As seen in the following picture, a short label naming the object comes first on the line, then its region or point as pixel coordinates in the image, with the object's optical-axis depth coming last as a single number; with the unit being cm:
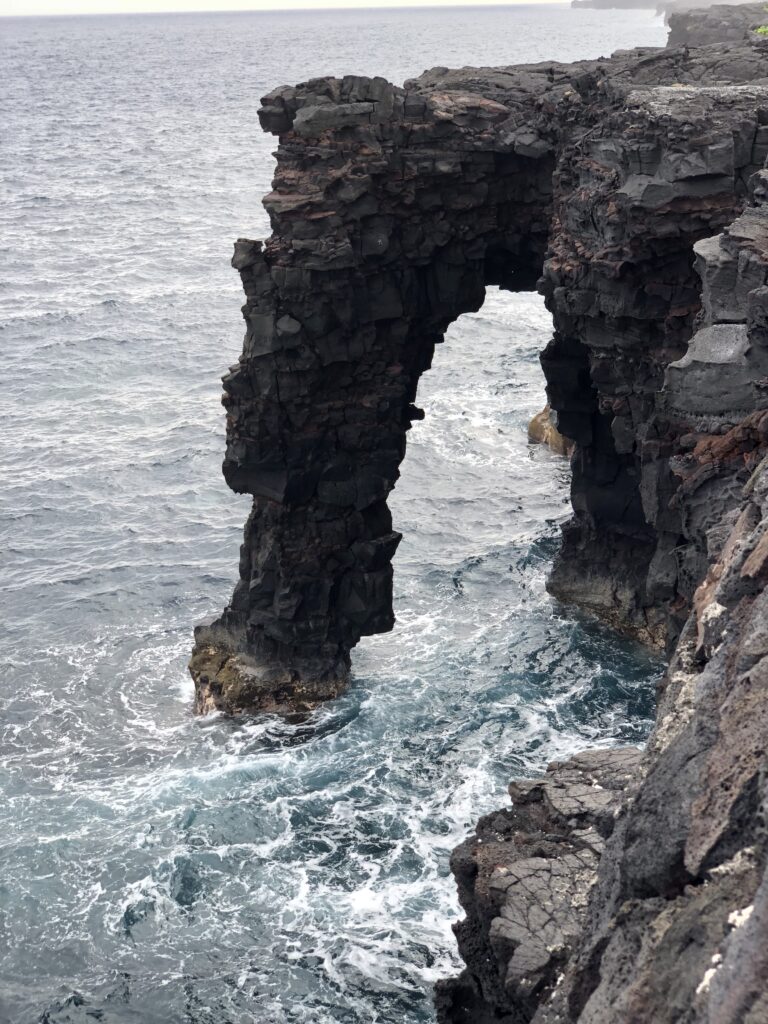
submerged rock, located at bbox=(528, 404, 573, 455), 6581
